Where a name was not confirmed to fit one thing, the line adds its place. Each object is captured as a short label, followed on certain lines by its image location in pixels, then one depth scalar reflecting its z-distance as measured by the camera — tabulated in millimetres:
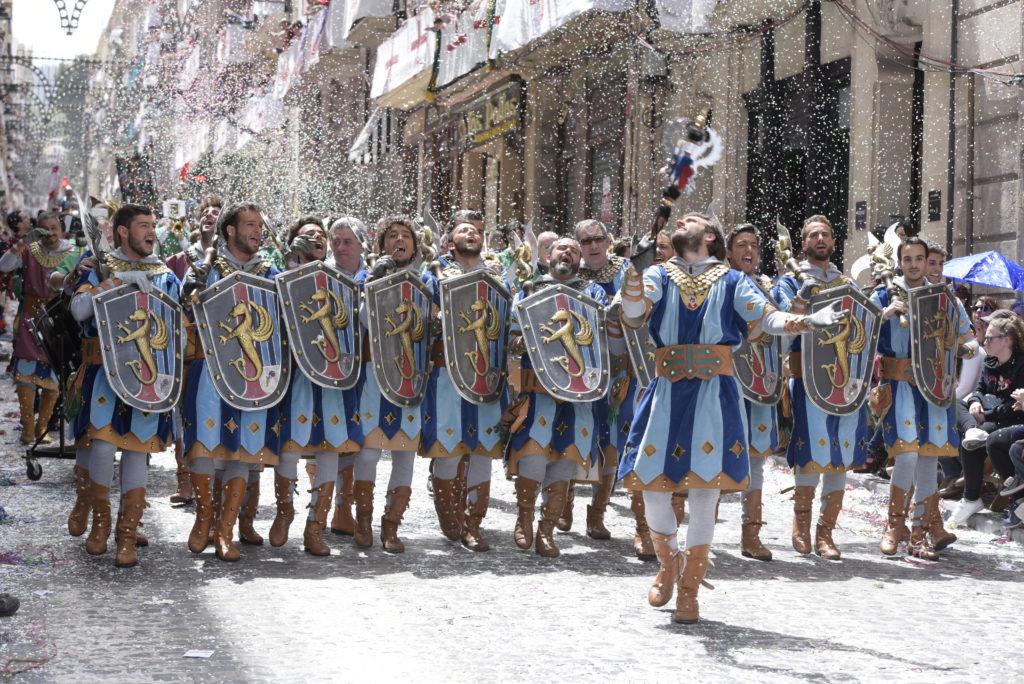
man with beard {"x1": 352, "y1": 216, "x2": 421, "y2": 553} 8266
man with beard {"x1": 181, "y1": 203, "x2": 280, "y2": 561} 7711
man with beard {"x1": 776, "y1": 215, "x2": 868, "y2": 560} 8477
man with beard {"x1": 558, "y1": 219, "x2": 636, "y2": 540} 8625
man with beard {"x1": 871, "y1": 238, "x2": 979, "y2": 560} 8617
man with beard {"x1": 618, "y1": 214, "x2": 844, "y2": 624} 6562
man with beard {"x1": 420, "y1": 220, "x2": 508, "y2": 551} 8375
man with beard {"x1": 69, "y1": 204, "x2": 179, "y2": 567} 7465
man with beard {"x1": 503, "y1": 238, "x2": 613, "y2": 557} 8227
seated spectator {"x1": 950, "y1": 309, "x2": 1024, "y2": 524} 9727
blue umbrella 11016
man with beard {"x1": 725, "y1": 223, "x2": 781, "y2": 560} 8297
